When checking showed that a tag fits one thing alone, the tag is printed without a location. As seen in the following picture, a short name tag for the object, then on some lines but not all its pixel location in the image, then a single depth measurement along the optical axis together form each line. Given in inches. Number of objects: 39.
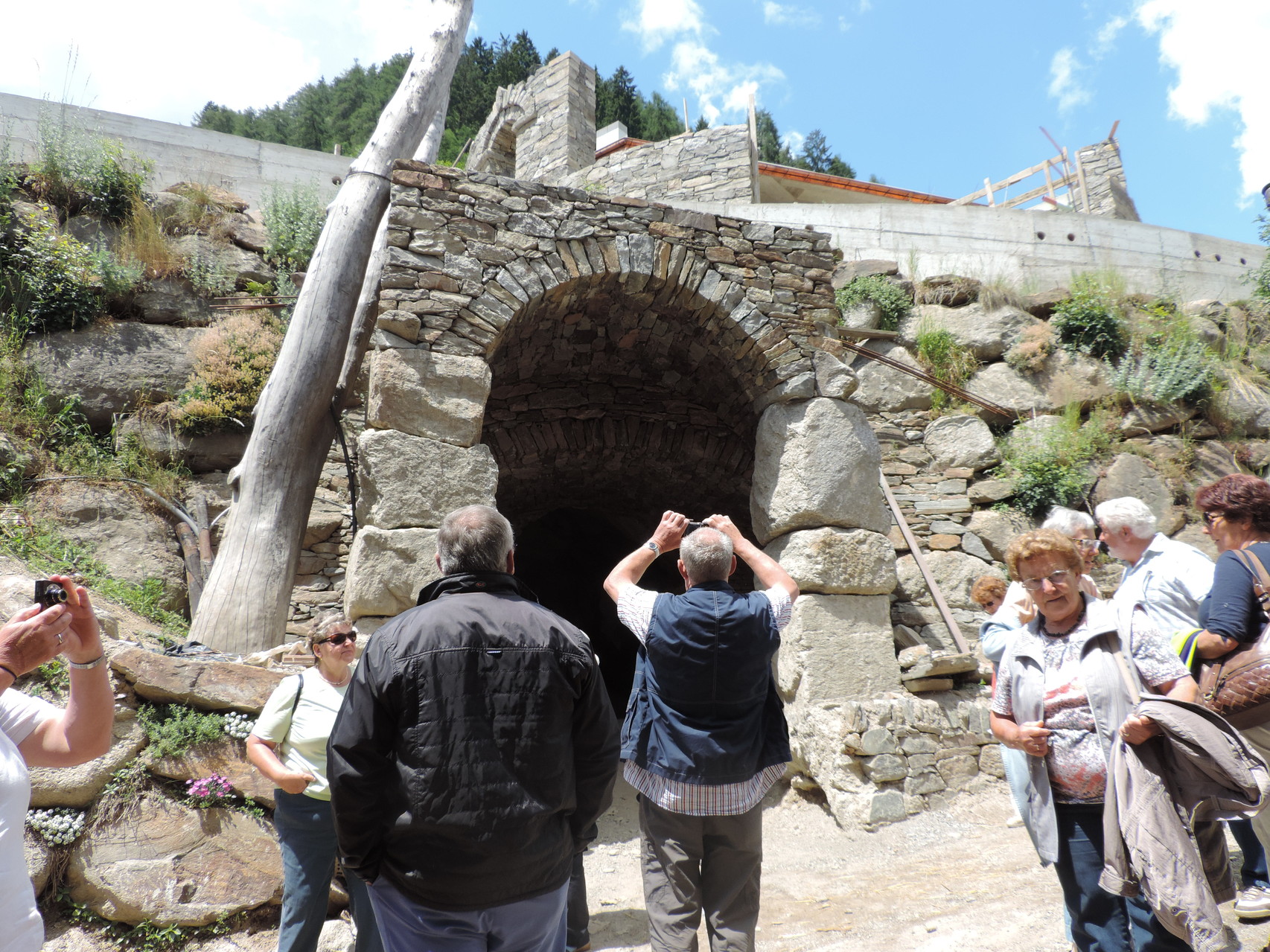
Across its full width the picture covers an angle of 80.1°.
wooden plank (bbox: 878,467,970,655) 222.1
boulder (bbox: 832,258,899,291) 325.1
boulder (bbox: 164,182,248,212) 303.9
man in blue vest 87.2
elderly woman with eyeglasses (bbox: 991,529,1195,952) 76.9
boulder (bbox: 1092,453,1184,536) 271.0
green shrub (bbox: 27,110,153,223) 274.8
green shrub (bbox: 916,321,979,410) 301.9
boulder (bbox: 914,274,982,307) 323.9
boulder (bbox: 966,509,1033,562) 259.9
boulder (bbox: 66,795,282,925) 107.0
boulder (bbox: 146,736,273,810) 116.4
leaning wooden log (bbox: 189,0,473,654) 161.3
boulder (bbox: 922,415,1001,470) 278.4
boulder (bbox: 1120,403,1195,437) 293.1
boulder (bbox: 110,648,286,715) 120.0
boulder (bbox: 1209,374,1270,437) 297.3
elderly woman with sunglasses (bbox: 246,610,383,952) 93.5
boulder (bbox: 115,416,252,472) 231.8
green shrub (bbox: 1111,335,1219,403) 295.4
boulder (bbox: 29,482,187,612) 206.4
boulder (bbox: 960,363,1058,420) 298.4
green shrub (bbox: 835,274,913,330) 312.0
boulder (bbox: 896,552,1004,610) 243.1
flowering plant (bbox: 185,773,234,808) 115.0
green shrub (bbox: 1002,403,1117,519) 264.5
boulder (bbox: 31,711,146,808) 108.3
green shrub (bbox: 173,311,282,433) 236.2
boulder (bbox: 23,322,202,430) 234.1
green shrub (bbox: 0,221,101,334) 238.5
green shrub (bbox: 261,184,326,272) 298.5
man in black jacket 63.1
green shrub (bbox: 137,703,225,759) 116.1
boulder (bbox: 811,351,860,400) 181.9
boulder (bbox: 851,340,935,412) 292.5
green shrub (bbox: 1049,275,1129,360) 312.2
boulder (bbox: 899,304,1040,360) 311.6
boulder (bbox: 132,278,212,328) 258.7
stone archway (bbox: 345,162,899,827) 148.0
